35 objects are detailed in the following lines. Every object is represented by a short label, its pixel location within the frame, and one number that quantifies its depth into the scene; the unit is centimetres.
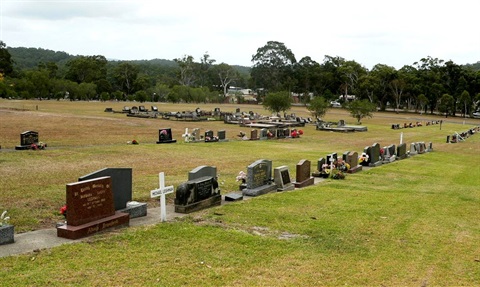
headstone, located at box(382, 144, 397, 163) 2400
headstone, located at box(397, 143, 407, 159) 2608
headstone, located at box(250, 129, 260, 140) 3565
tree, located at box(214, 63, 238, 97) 14112
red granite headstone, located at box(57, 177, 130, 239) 900
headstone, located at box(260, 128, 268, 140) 3644
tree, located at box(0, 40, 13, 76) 10981
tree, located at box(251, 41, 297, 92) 13262
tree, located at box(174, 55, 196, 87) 13976
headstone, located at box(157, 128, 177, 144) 3044
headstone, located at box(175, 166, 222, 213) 1145
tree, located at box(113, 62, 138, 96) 12031
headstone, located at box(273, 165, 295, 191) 1498
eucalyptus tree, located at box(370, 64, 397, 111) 9938
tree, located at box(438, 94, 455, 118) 9100
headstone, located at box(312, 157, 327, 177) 1834
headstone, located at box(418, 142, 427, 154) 2984
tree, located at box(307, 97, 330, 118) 5803
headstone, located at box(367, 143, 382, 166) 2231
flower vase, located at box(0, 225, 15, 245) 841
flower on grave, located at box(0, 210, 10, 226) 852
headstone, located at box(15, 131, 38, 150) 2362
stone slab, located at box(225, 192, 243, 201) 1316
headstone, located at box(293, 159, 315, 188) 1581
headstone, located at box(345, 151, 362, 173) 1994
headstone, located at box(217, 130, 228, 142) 3294
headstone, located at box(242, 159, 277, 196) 1410
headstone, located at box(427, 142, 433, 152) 3165
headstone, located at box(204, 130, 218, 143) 3200
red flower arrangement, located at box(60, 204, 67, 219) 1012
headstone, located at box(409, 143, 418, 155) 2866
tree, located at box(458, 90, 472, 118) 9031
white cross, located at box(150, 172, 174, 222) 1027
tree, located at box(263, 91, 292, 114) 6116
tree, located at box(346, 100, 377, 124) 5841
